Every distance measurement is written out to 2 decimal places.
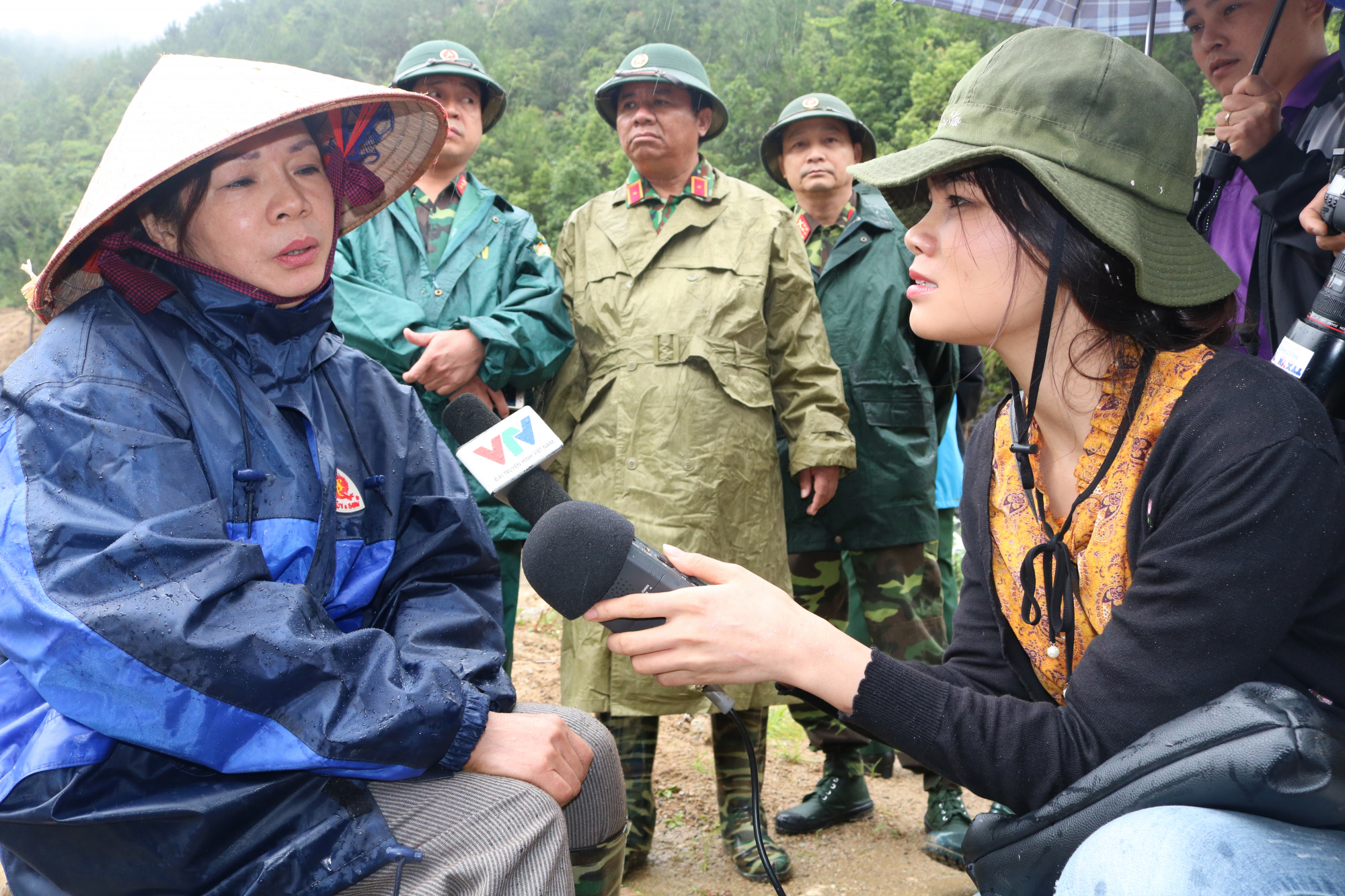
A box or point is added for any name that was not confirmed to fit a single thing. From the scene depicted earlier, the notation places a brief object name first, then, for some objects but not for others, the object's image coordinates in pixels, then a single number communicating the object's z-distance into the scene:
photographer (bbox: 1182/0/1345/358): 2.71
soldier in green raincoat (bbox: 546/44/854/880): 3.54
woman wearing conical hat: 1.52
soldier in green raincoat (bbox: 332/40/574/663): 3.38
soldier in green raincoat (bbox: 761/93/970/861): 4.06
